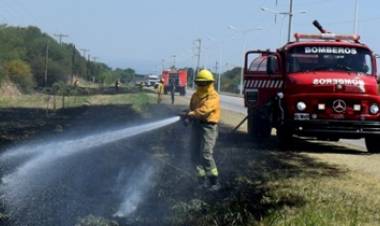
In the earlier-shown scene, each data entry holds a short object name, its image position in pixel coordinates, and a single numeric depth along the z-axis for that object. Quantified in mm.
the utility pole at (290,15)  54100
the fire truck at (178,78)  65312
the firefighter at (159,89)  39097
